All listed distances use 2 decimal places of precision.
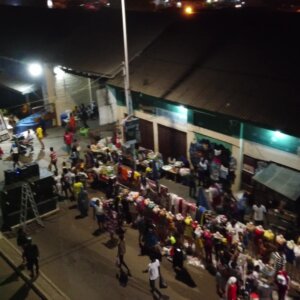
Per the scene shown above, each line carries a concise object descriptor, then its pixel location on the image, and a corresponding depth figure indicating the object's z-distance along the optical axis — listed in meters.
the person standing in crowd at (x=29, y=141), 25.11
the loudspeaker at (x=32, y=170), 17.67
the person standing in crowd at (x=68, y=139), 24.20
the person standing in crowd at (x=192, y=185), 18.75
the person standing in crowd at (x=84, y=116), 28.24
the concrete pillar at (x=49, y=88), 29.33
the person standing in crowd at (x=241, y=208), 16.17
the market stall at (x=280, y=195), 15.31
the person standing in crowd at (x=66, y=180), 19.03
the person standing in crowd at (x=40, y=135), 25.58
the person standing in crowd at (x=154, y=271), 12.41
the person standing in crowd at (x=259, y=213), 15.58
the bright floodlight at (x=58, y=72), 29.36
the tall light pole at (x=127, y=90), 18.68
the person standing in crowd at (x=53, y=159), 21.62
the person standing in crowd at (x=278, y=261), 12.68
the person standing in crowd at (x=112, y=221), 16.14
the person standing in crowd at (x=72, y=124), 26.78
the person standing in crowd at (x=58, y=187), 19.73
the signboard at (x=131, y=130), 18.19
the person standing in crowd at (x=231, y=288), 11.48
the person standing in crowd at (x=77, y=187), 18.13
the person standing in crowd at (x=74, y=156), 21.34
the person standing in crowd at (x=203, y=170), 19.16
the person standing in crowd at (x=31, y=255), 13.60
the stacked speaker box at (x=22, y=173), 17.25
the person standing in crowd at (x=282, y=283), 11.85
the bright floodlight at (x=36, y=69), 29.48
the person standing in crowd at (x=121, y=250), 13.75
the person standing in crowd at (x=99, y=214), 16.41
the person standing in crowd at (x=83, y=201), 17.61
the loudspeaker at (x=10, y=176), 17.16
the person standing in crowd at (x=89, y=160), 21.27
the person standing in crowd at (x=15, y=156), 23.27
